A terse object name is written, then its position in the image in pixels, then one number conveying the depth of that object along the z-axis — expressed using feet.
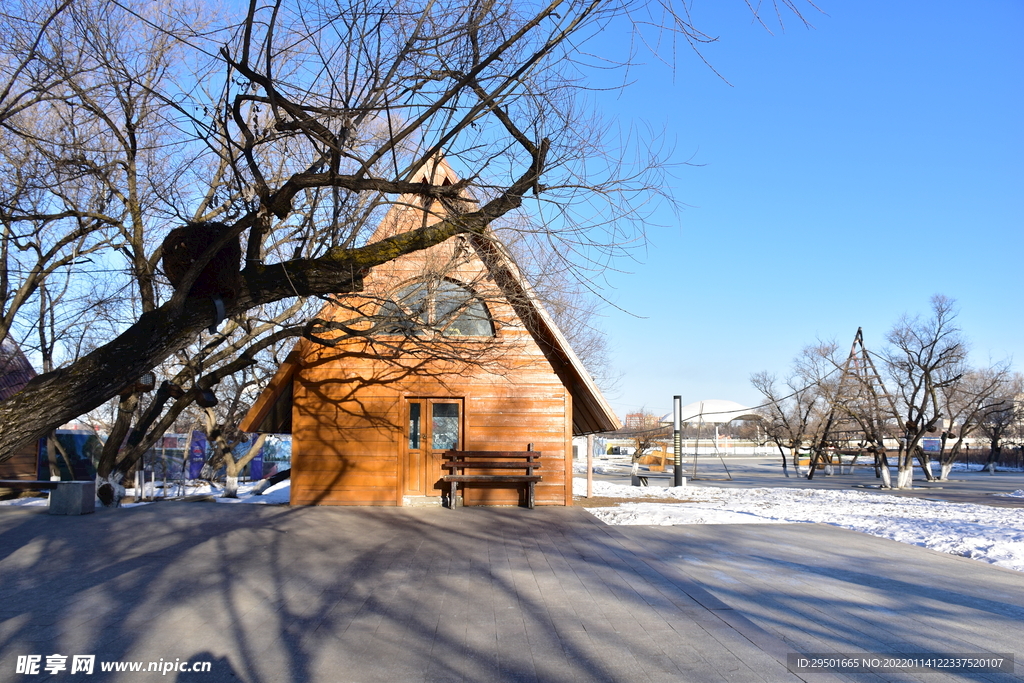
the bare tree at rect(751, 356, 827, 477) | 106.01
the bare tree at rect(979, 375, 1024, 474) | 142.93
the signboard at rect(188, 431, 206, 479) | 101.35
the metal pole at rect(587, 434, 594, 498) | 52.69
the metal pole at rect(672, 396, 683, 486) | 73.05
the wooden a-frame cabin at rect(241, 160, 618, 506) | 41.73
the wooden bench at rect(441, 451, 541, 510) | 40.86
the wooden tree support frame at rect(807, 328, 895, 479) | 84.38
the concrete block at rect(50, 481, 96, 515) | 37.24
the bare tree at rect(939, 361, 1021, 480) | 92.24
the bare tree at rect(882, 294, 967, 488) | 82.23
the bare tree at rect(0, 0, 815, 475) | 15.56
